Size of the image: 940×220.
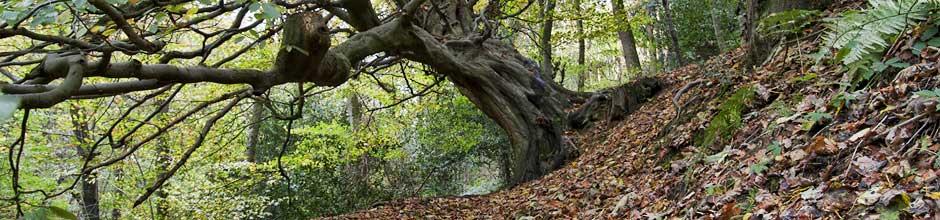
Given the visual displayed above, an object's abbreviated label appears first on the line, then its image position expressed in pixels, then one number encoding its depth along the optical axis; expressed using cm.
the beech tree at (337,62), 240
